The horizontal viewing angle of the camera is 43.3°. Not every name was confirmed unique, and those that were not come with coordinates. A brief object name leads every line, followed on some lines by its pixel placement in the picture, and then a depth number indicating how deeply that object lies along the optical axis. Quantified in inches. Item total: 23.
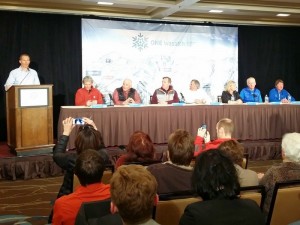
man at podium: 230.7
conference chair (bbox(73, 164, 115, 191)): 96.4
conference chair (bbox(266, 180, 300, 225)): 77.2
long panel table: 209.8
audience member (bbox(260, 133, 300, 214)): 84.3
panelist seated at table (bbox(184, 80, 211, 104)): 255.8
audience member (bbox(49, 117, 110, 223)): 98.4
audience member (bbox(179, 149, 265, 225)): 53.3
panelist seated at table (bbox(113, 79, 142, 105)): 241.2
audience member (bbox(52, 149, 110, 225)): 68.9
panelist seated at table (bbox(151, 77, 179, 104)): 248.8
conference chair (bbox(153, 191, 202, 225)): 69.4
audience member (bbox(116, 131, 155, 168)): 102.3
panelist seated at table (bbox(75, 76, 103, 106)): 233.3
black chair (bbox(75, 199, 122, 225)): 60.1
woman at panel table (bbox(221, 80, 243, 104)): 255.4
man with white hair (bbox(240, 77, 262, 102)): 271.0
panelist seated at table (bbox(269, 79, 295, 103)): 279.7
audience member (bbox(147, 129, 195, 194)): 82.3
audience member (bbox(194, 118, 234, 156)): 130.6
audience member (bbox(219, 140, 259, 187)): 86.8
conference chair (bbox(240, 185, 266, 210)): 73.5
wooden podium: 186.1
